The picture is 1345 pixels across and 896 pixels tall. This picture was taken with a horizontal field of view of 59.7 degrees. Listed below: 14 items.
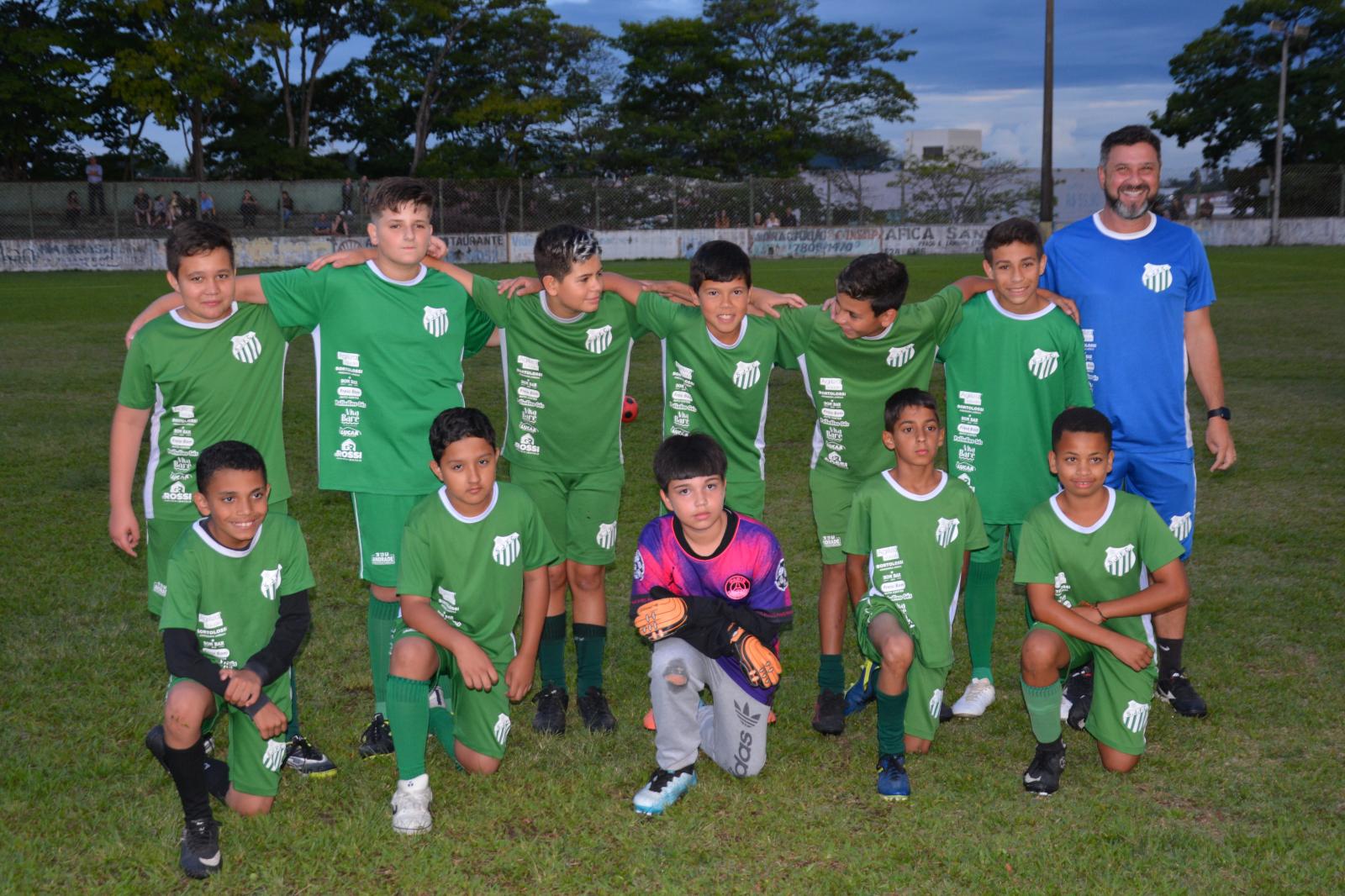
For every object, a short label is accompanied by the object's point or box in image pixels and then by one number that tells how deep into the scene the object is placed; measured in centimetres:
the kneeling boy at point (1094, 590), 410
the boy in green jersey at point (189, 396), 417
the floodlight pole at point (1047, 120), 2567
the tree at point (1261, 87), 4847
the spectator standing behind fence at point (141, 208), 3152
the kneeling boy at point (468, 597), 391
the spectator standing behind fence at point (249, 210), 3362
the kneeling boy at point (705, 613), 397
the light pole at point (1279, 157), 3947
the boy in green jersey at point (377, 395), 453
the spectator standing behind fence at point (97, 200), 3123
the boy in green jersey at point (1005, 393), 461
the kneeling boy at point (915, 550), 425
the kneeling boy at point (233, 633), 357
